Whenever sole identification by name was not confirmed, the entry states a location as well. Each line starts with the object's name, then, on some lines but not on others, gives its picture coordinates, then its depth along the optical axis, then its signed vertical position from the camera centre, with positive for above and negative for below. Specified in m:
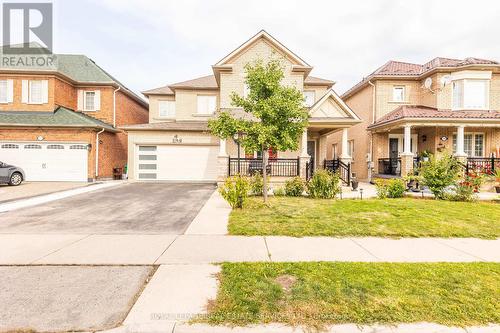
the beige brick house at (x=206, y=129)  15.14 +2.39
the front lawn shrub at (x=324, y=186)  11.09 -0.94
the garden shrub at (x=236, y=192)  8.81 -0.98
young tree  9.53 +1.81
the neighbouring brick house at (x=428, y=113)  15.68 +3.55
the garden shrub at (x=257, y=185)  11.84 -0.99
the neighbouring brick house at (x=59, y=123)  16.94 +2.54
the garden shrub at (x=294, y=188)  11.88 -1.11
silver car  14.54 -0.82
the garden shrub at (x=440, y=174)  11.05 -0.36
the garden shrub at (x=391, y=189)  11.66 -1.08
